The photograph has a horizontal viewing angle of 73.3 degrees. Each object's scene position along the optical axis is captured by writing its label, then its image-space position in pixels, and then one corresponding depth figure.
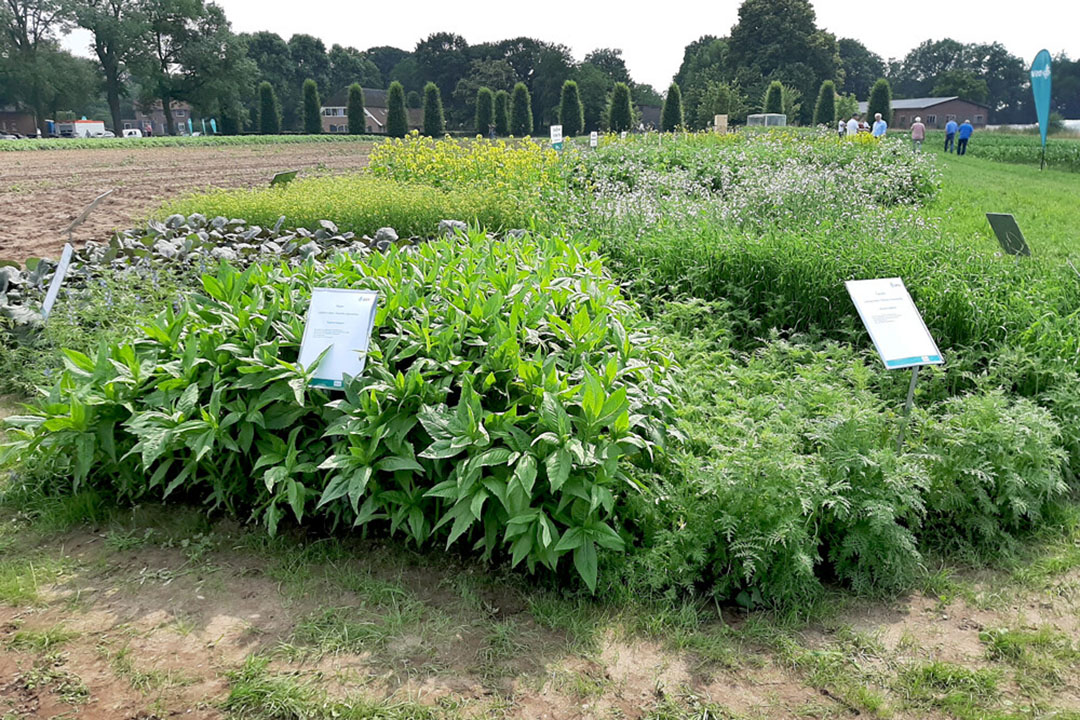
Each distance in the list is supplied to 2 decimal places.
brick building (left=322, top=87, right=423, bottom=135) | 77.81
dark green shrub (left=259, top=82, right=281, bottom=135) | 47.84
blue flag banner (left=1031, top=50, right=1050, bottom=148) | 13.85
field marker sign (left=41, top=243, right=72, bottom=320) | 4.47
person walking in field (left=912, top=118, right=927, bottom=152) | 22.15
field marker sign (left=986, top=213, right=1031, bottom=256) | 5.39
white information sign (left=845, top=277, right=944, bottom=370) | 3.12
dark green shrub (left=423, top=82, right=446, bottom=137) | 46.78
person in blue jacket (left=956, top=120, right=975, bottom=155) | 22.67
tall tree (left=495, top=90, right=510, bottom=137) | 47.26
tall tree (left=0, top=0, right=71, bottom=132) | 48.09
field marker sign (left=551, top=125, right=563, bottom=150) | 12.82
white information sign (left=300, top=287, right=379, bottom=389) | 2.90
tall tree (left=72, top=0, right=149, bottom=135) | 49.06
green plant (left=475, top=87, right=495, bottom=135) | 45.72
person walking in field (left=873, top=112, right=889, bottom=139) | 20.38
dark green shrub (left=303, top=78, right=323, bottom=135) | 45.34
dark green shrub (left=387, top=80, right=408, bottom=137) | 42.41
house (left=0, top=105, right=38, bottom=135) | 57.41
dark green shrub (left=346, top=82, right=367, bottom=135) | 44.56
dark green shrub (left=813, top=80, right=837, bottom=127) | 40.16
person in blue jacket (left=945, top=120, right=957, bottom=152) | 25.28
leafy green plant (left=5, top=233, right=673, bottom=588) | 2.54
